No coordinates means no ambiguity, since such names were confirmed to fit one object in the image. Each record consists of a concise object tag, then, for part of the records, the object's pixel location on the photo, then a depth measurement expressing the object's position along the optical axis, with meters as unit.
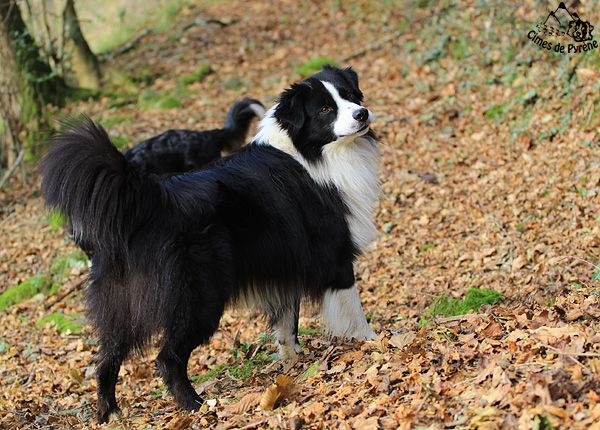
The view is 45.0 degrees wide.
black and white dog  4.50
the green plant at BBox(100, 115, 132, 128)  13.30
